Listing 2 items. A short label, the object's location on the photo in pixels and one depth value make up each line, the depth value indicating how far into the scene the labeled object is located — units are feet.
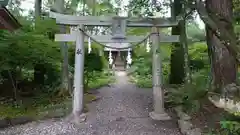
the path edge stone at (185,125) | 10.38
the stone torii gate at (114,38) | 13.66
